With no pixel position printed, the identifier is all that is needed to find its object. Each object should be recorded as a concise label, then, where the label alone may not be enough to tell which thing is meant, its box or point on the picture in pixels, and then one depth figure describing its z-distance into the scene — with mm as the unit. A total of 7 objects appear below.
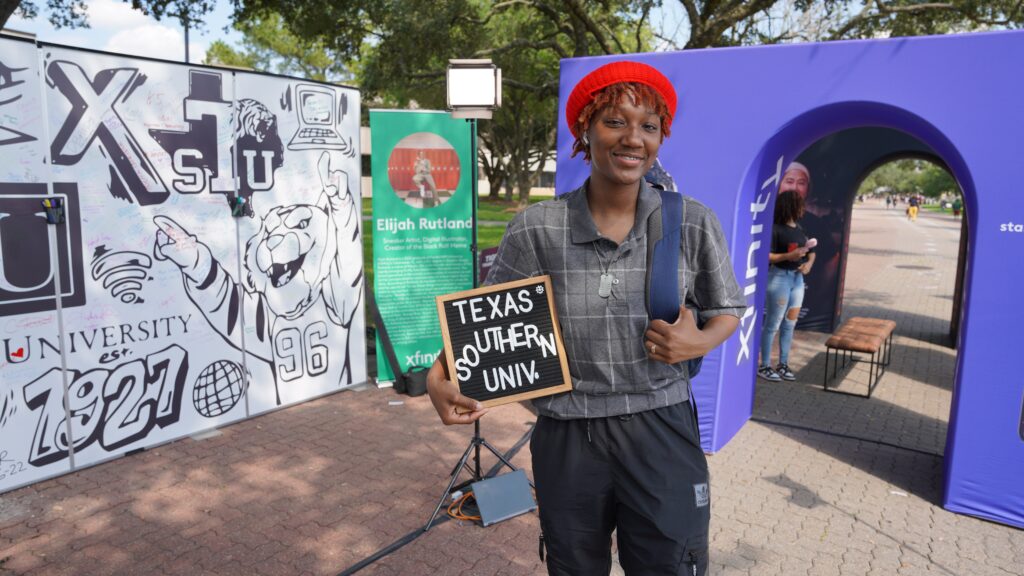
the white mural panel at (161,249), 4586
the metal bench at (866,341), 6934
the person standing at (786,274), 7535
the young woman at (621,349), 1895
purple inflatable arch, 4105
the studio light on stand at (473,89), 5426
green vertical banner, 6863
